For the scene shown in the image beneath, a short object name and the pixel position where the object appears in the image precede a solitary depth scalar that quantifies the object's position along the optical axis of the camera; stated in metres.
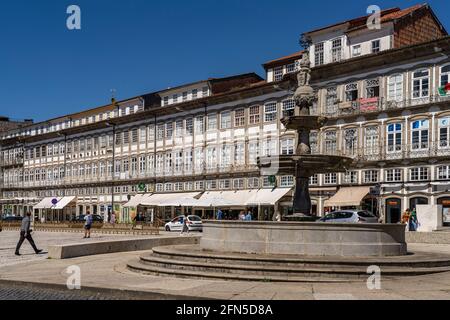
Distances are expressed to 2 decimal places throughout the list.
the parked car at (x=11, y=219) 54.93
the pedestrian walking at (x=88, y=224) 30.25
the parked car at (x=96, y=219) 47.08
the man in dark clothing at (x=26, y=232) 19.60
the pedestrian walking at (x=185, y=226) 34.84
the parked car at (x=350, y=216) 27.11
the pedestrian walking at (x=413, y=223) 30.75
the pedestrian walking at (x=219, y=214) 44.97
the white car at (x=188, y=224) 38.41
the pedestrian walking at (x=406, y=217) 31.95
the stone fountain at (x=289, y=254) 12.39
